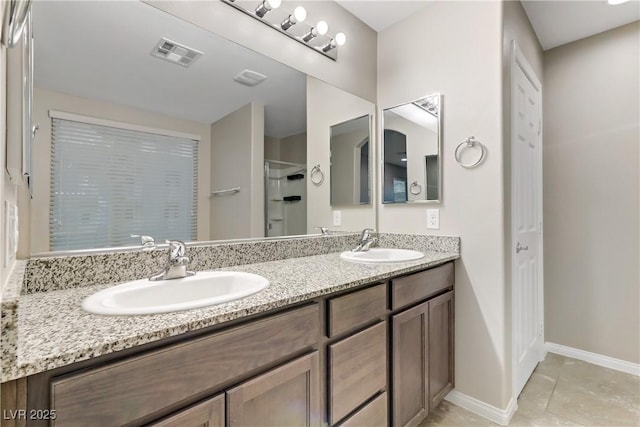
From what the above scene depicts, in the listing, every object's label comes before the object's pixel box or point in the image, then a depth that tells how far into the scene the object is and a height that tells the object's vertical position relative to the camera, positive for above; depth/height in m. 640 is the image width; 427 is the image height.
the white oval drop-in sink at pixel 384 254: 1.71 -0.22
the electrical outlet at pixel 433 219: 1.86 -0.02
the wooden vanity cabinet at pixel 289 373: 0.59 -0.42
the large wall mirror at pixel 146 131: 1.00 +0.34
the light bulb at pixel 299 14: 1.59 +1.07
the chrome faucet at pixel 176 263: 1.09 -0.16
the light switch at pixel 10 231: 0.68 -0.03
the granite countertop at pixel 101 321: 0.54 -0.23
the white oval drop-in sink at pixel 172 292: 0.75 -0.23
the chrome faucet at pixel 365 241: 1.91 -0.15
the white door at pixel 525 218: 1.76 -0.01
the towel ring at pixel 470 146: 1.67 +0.38
